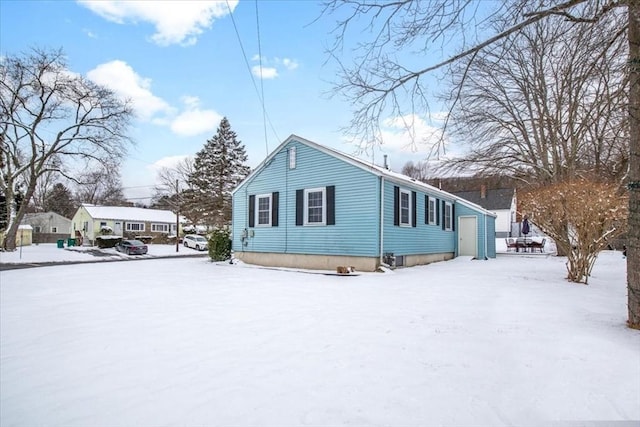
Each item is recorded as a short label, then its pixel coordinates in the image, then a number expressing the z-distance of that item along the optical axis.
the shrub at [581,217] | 8.63
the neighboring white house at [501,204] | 39.97
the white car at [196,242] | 33.88
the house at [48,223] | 46.38
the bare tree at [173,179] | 40.42
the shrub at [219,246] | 17.12
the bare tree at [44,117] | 24.45
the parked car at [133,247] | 27.73
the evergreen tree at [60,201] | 52.82
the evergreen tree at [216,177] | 37.59
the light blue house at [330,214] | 12.23
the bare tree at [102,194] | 53.84
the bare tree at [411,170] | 41.46
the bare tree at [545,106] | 5.09
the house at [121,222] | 38.59
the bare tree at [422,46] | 4.33
